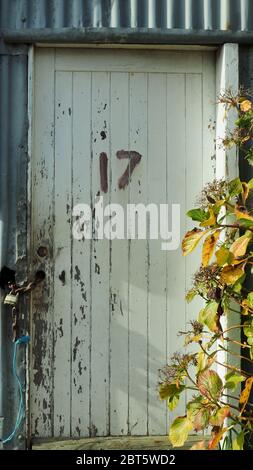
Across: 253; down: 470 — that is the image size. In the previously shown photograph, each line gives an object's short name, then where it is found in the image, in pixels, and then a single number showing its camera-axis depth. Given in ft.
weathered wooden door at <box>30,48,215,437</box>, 14.40
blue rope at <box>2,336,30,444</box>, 13.99
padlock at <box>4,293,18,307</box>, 13.83
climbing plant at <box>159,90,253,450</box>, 12.22
